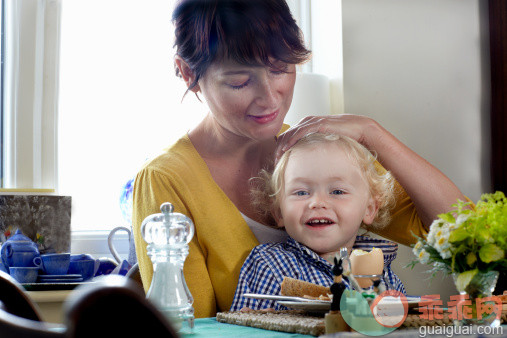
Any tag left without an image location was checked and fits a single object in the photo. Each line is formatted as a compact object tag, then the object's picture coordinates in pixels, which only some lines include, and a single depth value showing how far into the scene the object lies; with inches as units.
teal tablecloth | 37.2
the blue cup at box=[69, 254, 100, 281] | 83.7
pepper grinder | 37.6
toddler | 55.9
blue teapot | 81.7
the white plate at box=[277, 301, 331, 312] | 39.4
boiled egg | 46.6
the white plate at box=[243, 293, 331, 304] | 41.4
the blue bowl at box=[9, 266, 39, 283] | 80.3
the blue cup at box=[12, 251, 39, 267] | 81.5
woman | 63.0
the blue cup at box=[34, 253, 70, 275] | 81.7
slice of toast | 46.6
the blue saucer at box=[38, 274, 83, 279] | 81.2
